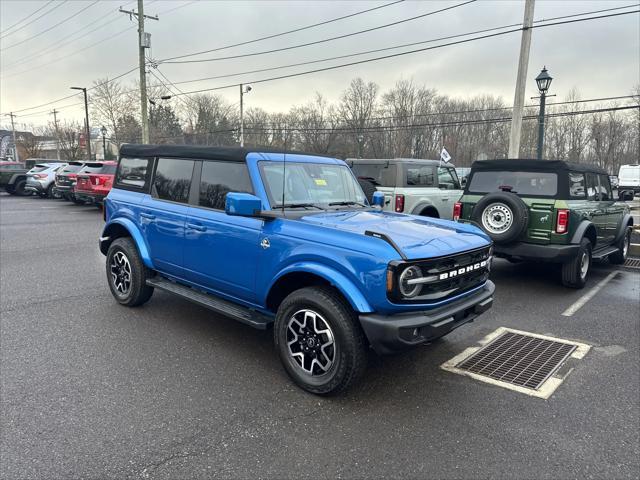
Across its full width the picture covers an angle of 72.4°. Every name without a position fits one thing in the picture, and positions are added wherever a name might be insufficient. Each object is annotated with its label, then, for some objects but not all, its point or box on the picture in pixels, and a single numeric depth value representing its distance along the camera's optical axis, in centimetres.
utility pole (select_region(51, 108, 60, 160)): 6197
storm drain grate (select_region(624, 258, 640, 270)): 864
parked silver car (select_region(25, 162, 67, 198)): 2117
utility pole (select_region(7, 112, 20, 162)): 6788
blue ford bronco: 312
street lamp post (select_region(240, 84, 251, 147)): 3235
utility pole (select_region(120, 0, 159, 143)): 2294
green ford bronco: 643
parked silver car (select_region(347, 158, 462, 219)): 910
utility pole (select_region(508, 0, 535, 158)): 1177
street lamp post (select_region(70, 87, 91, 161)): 4246
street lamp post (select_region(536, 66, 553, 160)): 1314
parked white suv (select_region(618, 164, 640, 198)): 3309
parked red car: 1538
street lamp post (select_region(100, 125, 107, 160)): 4762
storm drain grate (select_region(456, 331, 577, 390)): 384
